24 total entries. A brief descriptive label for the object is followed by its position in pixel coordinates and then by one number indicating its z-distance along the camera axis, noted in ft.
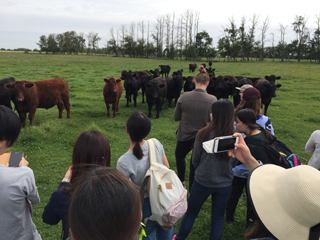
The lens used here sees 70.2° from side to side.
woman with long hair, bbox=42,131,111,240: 5.99
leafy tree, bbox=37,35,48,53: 273.13
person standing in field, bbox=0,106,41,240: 5.89
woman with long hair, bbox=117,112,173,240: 7.84
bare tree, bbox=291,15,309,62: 182.09
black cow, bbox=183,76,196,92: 37.96
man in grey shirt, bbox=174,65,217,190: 12.10
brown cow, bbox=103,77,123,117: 29.78
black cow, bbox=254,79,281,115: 32.58
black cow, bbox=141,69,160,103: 40.08
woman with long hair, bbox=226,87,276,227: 9.64
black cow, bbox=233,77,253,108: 35.82
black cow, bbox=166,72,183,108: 36.19
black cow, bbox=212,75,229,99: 37.55
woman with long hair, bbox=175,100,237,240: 8.54
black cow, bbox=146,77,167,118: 31.04
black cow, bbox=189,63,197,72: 80.89
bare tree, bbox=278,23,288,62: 184.85
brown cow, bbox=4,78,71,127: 24.04
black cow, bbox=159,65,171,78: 72.06
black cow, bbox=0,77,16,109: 25.23
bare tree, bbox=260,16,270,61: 198.94
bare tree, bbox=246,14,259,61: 178.81
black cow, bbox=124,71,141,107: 35.53
